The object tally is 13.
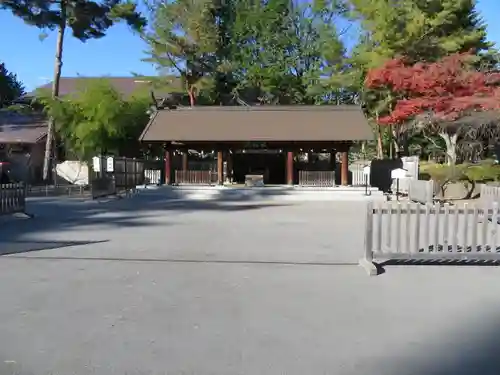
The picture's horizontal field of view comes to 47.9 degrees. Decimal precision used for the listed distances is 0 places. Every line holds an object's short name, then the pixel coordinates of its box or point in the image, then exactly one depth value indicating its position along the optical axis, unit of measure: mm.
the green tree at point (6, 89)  49438
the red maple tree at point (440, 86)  21781
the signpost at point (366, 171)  27719
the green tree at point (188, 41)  38094
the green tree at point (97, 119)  31500
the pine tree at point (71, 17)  31531
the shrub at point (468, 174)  23906
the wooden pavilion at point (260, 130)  28094
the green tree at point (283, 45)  38844
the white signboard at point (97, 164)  24969
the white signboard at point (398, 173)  22781
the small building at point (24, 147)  34281
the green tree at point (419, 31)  30375
